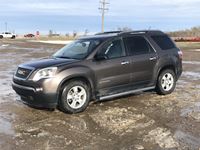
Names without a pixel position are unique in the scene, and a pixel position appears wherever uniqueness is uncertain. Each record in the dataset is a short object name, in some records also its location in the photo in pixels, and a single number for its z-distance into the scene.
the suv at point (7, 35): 60.00
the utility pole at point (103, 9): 47.11
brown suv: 5.33
